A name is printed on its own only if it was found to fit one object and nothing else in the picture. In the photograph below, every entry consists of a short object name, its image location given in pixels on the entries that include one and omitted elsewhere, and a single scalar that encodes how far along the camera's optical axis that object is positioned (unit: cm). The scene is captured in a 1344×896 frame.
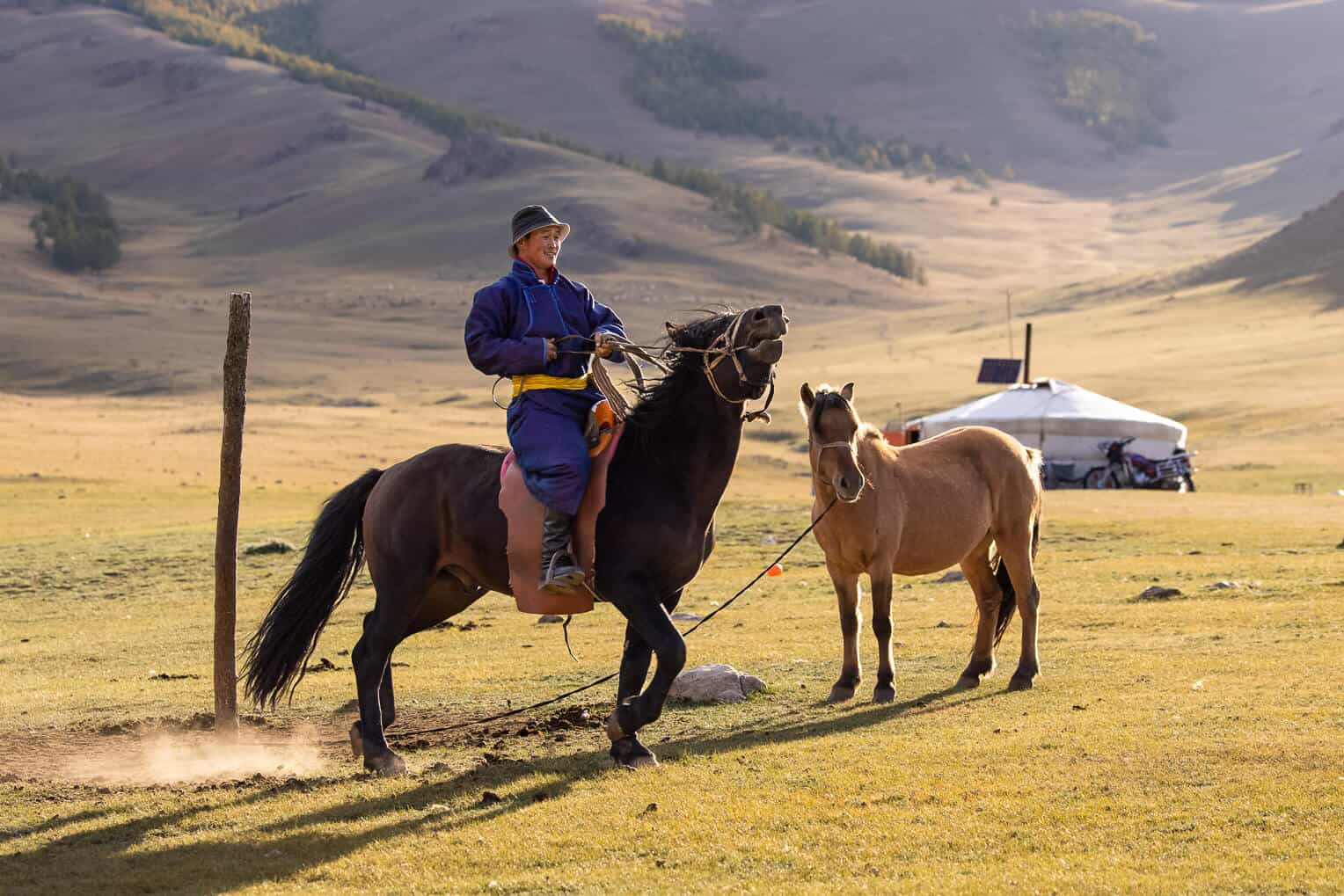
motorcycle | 8219
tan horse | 2078
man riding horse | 1677
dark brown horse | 1659
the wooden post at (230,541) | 1933
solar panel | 10850
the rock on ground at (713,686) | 2128
